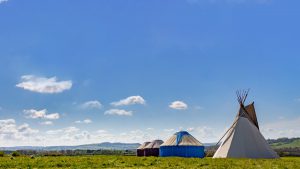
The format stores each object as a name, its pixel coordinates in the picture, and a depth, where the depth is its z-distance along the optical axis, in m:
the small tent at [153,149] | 83.25
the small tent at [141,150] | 85.94
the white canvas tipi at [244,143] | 55.66
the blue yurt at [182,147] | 63.03
